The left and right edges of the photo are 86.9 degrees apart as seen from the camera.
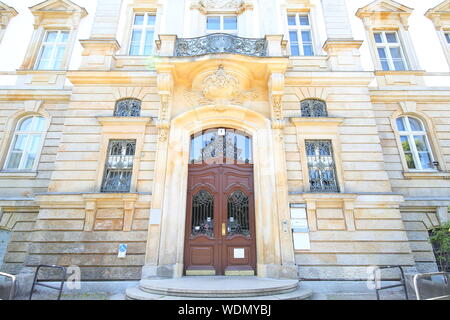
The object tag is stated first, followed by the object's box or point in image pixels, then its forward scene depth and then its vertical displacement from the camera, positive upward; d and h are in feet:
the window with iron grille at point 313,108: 25.38 +14.05
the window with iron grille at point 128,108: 25.49 +14.12
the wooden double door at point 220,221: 21.52 +2.29
